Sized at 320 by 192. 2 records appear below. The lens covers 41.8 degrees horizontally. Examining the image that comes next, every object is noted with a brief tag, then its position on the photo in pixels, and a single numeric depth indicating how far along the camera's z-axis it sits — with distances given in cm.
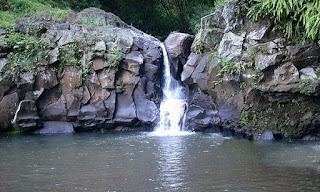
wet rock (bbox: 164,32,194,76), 2156
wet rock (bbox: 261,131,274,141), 1684
